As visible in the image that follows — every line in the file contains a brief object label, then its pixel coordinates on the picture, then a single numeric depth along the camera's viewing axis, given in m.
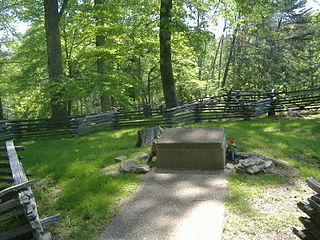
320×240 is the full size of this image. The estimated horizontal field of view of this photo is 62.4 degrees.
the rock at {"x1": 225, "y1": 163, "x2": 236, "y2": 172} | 6.44
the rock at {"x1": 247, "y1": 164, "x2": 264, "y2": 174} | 6.04
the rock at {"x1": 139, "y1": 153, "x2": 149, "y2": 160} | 7.59
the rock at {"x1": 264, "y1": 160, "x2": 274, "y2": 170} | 6.26
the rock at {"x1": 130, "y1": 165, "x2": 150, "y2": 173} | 6.52
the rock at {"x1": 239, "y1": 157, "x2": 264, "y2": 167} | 6.20
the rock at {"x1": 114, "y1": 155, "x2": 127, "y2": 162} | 7.45
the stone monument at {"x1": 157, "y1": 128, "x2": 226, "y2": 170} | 6.39
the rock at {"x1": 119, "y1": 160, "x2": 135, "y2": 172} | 6.57
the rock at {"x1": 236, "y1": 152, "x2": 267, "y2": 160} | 6.85
